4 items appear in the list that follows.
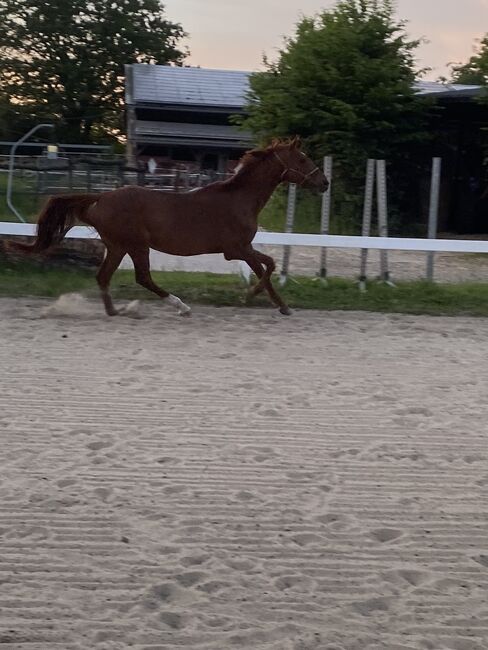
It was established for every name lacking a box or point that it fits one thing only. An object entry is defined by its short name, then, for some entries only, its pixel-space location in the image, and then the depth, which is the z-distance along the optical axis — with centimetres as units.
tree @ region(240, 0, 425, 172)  1750
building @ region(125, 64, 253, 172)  3262
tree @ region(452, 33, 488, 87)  1831
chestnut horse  945
